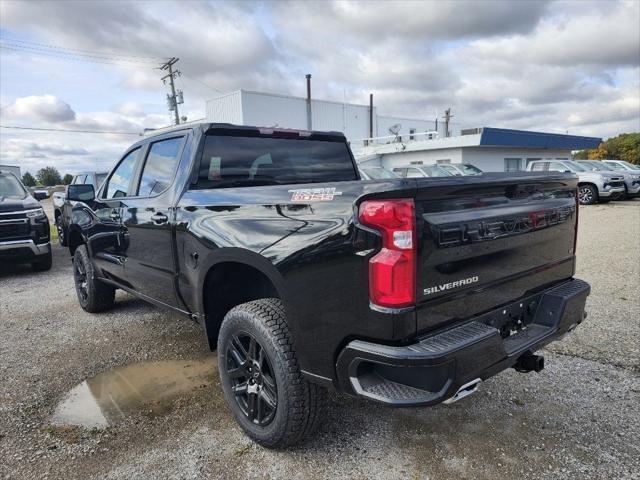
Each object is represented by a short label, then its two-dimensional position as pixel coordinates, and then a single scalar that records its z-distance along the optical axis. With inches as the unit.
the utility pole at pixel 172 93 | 1299.2
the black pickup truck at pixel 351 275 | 77.1
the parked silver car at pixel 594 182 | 654.5
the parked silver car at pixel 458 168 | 668.9
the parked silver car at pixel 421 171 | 612.4
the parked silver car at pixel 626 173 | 687.7
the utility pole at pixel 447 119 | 1708.9
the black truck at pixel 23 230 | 285.7
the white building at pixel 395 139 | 1037.8
